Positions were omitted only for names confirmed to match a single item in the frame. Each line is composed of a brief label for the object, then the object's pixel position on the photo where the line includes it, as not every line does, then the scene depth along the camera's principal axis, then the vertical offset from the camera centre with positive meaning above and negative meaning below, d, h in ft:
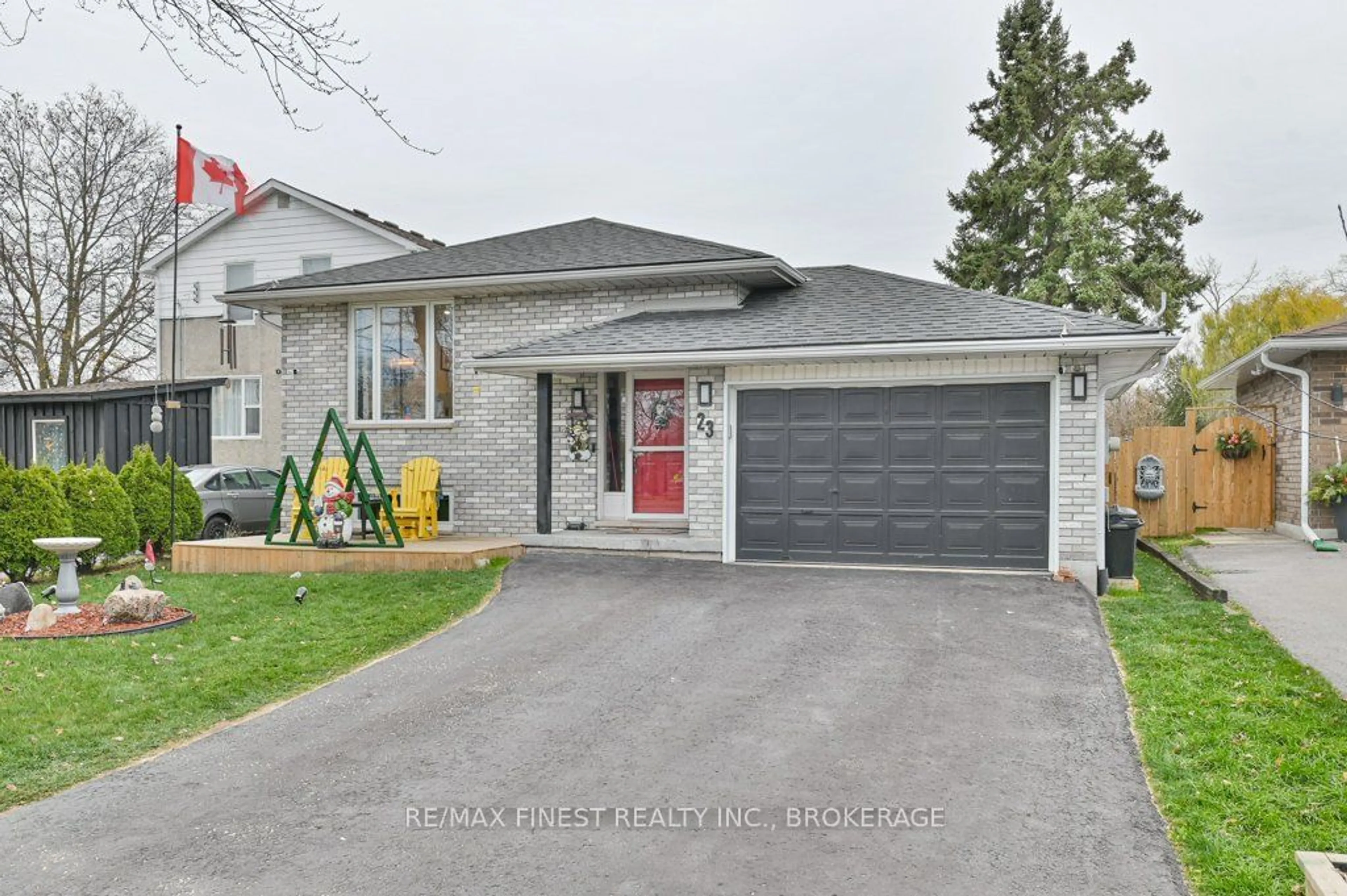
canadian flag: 35.60 +10.53
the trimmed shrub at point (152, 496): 40.57 -2.49
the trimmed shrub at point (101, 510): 36.42 -2.83
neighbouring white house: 69.56 +13.16
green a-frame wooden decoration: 33.32 -1.77
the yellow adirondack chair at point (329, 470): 37.32 -1.22
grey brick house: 30.81 +1.80
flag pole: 34.81 -1.77
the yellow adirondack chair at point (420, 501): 37.60 -2.51
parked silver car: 46.11 -2.98
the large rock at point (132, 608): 25.46 -4.67
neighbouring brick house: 40.57 +1.86
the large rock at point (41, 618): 24.79 -4.87
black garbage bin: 31.07 -3.48
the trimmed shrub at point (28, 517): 32.71 -2.82
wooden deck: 32.99 -4.31
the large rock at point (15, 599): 27.25 -4.76
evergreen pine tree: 81.15 +22.87
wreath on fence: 47.80 -0.12
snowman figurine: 34.22 -2.95
